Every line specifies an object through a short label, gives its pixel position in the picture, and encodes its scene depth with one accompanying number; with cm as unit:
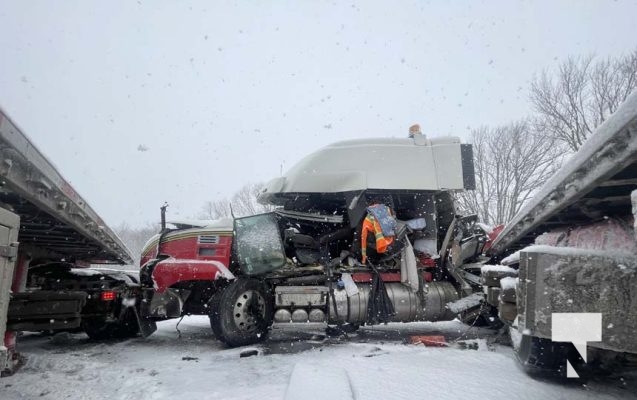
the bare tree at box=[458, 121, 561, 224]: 2588
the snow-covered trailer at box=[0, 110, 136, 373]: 314
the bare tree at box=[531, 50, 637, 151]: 1955
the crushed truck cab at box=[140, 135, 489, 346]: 614
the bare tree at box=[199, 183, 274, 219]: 4556
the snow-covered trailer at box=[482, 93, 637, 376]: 214
